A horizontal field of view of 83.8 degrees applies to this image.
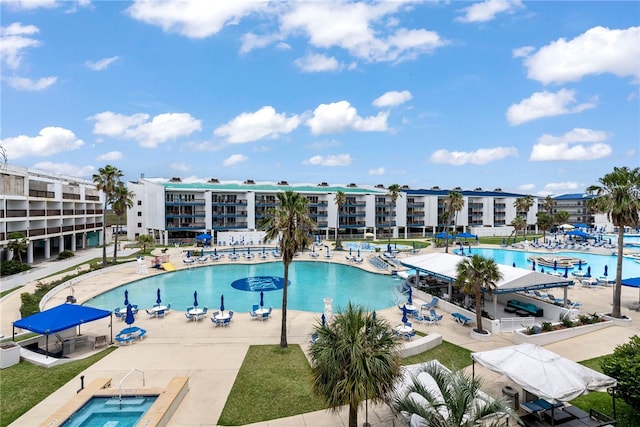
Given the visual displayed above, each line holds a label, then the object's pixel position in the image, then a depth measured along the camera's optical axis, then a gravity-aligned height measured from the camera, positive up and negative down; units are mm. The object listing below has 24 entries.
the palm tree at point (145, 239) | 51300 -3997
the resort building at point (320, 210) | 66750 +229
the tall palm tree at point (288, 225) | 17422 -706
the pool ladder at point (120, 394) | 12414 -6366
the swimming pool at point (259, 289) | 27938 -7111
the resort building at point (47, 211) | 39688 +95
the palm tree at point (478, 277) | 19125 -3609
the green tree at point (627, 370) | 10688 -5028
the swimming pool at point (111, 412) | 11500 -6699
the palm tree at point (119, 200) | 42562 +1448
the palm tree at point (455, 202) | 55419 +1278
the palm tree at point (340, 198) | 63497 +2256
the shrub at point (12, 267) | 34594 -5507
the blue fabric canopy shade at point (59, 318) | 16031 -5110
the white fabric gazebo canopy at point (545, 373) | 10148 -4960
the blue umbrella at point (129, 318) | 19531 -5841
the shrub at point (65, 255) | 46094 -5610
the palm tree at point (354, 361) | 8961 -3897
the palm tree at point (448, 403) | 7523 -4349
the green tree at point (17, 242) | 36656 -3175
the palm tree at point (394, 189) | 60406 +3561
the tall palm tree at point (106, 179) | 40562 +3725
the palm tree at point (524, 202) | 70062 +1576
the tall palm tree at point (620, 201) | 20875 +506
